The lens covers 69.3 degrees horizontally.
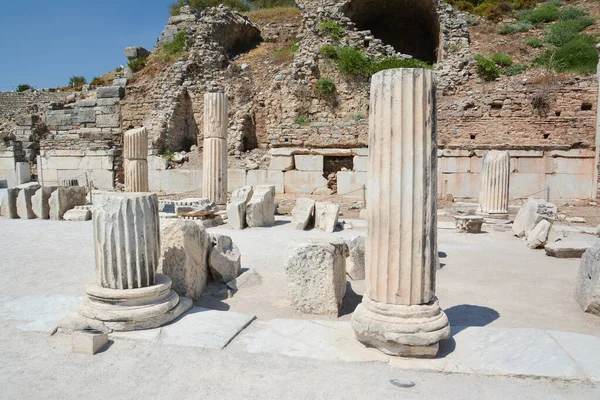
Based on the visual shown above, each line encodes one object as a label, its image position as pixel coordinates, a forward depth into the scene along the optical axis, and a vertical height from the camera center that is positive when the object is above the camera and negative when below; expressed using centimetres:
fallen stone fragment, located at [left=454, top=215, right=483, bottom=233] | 973 -132
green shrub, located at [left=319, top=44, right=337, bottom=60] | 2066 +541
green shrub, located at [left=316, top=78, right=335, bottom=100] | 1998 +357
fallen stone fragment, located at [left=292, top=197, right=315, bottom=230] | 1025 -114
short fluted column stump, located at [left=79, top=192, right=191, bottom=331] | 400 -97
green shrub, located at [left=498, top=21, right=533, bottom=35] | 2339 +733
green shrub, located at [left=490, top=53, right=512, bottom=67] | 1997 +481
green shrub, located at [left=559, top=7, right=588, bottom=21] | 2355 +819
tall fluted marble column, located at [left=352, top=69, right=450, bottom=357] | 346 -41
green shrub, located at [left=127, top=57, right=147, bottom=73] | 2470 +582
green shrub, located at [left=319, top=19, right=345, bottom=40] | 2159 +682
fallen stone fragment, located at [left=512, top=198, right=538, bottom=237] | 909 -117
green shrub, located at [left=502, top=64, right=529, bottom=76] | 1941 +426
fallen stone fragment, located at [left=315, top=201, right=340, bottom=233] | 999 -117
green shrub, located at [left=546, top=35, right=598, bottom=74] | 1816 +467
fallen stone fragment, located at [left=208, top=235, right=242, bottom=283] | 580 -126
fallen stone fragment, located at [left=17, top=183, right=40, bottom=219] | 1169 -98
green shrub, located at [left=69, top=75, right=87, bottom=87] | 3124 +630
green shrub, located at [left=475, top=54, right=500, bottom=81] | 1928 +425
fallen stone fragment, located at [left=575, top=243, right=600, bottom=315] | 469 -133
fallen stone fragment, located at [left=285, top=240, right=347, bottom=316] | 476 -123
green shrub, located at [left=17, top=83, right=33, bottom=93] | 3206 +595
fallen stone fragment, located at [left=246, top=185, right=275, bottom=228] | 1041 -101
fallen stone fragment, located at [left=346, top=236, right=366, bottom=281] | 619 -136
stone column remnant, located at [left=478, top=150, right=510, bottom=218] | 1103 -47
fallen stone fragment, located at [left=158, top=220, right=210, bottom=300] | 498 -103
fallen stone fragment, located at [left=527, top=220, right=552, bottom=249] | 812 -134
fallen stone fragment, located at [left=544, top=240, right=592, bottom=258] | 738 -145
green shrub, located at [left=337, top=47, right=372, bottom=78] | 2008 +471
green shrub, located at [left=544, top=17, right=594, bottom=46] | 2136 +681
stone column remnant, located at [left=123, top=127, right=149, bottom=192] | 1249 +26
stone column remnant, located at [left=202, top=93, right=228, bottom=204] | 1201 +46
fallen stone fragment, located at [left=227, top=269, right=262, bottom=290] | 572 -153
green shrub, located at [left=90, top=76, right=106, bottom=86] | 2768 +553
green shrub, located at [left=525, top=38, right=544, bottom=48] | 2172 +610
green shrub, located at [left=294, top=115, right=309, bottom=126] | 1847 +198
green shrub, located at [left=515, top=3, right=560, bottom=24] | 2411 +837
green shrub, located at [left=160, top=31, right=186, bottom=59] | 2348 +658
